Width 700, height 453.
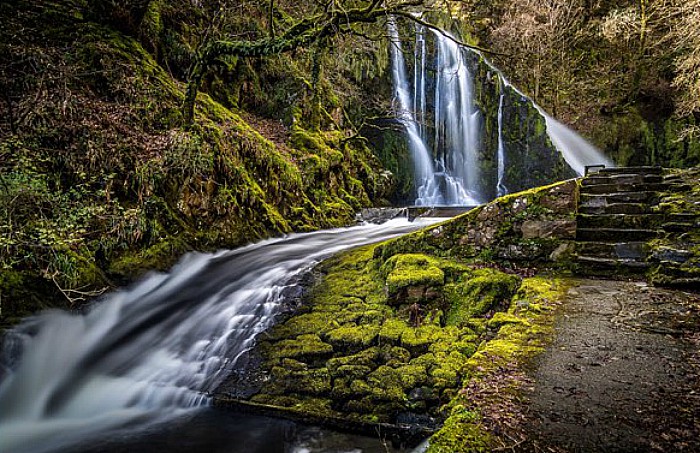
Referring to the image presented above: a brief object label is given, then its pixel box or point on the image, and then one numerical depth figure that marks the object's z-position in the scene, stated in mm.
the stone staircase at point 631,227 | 3715
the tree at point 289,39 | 5855
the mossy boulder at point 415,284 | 4051
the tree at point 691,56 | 8531
